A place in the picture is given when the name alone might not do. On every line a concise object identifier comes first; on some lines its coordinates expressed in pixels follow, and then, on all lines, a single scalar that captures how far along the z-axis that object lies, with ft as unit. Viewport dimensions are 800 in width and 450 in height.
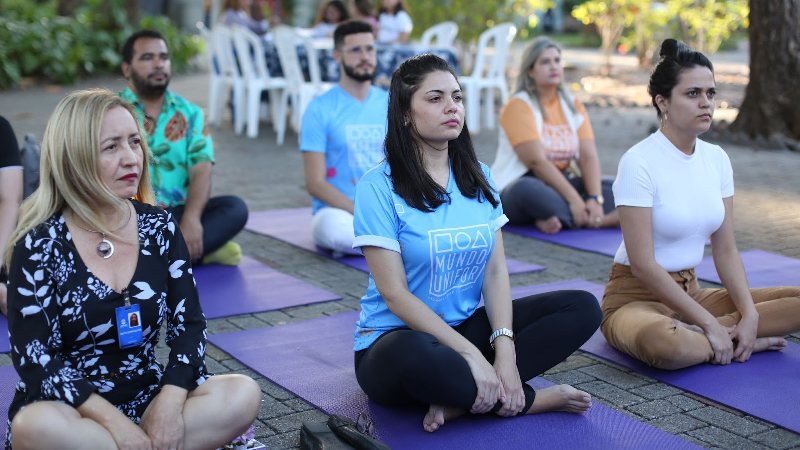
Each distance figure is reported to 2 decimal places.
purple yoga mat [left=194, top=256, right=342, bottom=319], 14.24
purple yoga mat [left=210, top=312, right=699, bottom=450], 9.06
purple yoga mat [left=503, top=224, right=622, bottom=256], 18.24
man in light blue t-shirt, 17.08
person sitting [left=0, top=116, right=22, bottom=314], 12.89
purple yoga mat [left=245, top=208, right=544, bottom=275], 16.96
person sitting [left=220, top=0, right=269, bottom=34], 38.68
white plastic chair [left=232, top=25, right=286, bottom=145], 33.63
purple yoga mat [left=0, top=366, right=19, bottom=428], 9.73
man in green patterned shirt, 15.40
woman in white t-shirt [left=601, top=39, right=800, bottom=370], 11.17
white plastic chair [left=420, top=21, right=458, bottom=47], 37.76
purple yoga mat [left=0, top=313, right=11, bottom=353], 11.95
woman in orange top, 19.47
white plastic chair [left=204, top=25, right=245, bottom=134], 35.04
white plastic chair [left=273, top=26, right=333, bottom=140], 32.24
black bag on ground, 8.25
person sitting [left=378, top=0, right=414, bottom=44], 36.11
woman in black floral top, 7.58
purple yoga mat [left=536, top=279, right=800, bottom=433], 9.93
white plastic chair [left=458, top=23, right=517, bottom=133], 34.53
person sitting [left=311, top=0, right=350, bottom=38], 35.68
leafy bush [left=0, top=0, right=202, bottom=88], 47.50
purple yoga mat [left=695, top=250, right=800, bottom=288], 15.52
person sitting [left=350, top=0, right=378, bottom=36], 33.81
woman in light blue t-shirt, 9.08
